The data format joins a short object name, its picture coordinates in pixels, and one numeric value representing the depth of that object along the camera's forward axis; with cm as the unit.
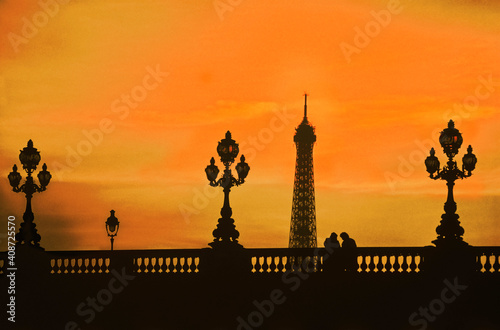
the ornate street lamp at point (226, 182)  5059
